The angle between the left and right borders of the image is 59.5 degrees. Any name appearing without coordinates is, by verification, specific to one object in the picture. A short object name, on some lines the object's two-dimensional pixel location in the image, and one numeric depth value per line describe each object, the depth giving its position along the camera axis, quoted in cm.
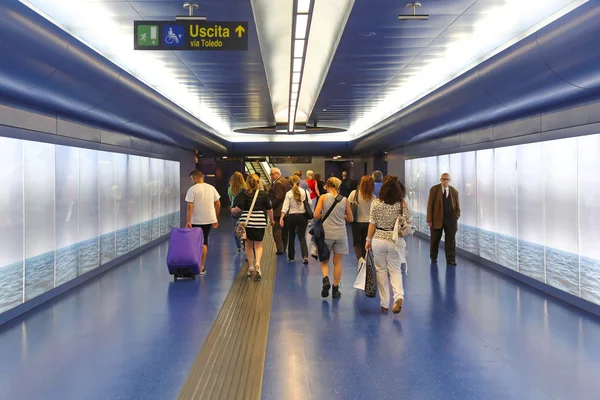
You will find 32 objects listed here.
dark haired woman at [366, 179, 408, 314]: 642
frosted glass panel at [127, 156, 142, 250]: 1196
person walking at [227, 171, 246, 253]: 951
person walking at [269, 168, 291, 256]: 1122
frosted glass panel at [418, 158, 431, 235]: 1522
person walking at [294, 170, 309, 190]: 1381
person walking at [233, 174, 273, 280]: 848
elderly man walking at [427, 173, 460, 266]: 1006
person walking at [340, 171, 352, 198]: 1409
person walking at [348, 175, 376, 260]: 763
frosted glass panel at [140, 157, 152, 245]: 1321
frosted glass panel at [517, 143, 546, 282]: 813
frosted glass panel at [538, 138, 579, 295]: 717
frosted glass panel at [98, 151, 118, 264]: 995
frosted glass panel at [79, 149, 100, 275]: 891
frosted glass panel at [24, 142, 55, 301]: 691
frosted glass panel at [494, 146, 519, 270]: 908
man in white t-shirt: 914
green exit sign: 558
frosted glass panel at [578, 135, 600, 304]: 659
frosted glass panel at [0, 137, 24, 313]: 626
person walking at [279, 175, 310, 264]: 986
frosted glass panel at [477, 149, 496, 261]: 1007
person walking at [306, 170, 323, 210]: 1492
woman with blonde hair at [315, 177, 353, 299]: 718
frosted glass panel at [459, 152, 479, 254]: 1110
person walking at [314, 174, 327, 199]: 1562
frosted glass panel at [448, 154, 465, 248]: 1197
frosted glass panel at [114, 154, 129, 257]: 1098
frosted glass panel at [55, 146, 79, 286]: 794
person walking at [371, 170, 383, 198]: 941
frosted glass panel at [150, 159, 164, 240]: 1427
